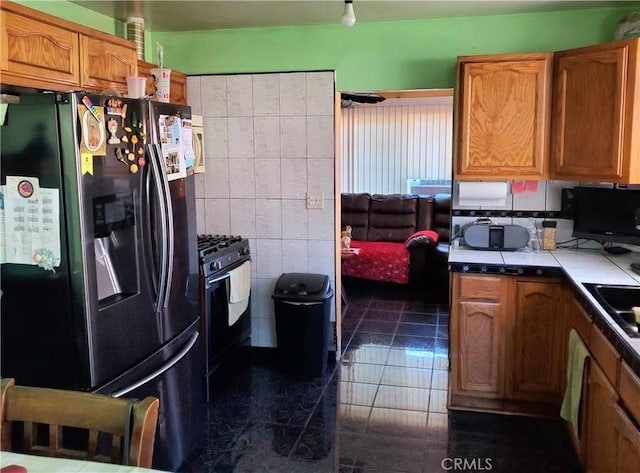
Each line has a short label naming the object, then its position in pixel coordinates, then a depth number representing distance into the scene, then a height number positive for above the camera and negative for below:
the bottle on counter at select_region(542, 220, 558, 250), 3.66 -0.40
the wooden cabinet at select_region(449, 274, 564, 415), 3.17 -0.92
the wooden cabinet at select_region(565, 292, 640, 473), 1.87 -0.84
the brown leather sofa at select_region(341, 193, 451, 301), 6.82 -0.46
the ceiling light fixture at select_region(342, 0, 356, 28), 2.89 +0.79
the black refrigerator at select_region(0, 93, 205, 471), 2.08 -0.26
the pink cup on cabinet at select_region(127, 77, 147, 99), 2.89 +0.45
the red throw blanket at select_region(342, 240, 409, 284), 6.14 -0.93
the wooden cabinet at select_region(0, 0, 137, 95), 2.41 +0.57
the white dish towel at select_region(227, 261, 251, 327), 3.77 -0.74
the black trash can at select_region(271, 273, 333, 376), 3.85 -0.97
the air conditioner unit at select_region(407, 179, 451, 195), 7.59 -0.14
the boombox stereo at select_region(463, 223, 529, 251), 3.56 -0.38
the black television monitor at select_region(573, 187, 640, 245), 3.34 -0.24
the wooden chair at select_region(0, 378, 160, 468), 1.44 -0.61
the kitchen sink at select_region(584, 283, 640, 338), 2.67 -0.55
